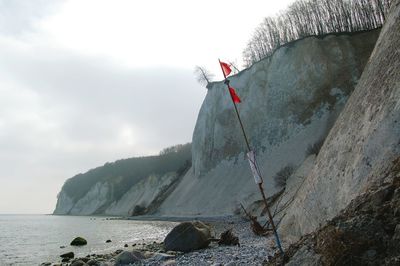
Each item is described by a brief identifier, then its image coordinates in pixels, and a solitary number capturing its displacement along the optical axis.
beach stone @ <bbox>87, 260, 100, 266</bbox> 18.39
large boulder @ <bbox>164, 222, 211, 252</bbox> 17.16
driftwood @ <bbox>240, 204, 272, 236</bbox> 20.13
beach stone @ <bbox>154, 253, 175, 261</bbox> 15.38
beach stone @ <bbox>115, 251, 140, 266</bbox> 16.63
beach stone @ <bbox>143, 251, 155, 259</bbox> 17.16
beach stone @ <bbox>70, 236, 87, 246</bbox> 29.92
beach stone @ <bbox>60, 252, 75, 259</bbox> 22.62
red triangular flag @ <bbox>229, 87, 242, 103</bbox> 11.51
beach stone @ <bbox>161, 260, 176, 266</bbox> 13.57
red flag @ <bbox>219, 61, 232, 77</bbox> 12.09
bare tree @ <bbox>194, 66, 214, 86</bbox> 65.94
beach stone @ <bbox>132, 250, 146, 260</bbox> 16.98
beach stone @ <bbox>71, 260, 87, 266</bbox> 17.90
